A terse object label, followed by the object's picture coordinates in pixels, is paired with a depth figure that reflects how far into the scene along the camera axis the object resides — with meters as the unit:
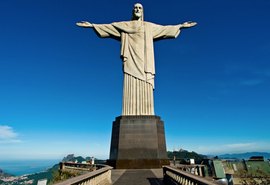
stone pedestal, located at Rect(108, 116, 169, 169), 13.48
